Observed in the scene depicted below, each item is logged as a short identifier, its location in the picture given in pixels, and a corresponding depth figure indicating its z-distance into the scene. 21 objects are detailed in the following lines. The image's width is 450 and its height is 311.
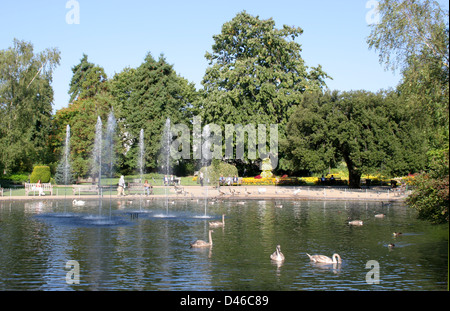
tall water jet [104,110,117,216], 63.86
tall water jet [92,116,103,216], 57.83
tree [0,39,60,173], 49.00
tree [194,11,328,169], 59.97
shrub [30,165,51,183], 52.84
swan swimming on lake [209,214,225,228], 26.75
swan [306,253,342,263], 18.41
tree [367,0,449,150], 21.47
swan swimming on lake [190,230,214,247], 21.25
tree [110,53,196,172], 68.56
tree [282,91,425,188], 48.97
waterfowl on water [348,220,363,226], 28.06
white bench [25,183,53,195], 42.12
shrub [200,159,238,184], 57.53
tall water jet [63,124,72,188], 55.69
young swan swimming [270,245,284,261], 18.77
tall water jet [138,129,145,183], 63.58
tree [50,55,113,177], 61.78
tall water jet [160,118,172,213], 68.06
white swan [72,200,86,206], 36.36
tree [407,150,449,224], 20.63
